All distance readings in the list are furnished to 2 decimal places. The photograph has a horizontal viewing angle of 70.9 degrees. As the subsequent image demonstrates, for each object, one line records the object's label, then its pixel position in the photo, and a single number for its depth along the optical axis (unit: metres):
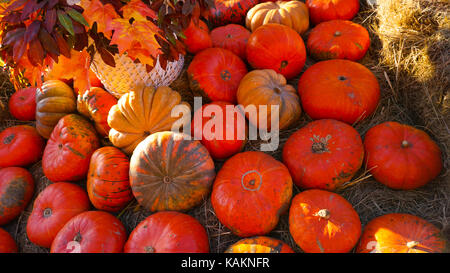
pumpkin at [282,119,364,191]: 2.29
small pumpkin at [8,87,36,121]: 3.22
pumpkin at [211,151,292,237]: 2.14
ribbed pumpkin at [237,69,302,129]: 2.58
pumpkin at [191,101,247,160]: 2.49
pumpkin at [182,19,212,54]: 2.98
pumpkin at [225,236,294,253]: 1.97
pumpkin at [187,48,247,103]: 2.82
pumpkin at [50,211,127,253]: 2.09
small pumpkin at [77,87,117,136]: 2.70
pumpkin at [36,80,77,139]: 2.89
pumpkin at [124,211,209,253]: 2.02
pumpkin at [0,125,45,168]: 2.88
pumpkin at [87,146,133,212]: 2.35
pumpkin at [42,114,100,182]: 2.58
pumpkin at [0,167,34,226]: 2.63
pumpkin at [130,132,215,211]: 2.27
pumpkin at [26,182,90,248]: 2.39
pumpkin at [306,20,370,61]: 2.96
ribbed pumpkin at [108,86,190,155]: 2.49
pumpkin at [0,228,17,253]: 2.41
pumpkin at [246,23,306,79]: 2.83
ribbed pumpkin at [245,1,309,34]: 3.24
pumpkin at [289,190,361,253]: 1.96
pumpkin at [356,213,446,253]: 1.84
